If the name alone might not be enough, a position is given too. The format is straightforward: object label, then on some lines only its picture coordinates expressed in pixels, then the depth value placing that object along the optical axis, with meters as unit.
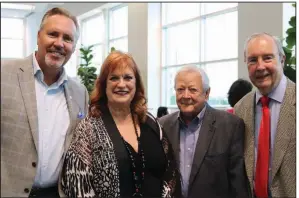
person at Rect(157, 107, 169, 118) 3.96
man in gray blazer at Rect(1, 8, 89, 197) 1.47
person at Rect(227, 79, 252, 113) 3.30
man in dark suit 1.79
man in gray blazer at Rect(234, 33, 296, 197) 1.74
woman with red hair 1.58
